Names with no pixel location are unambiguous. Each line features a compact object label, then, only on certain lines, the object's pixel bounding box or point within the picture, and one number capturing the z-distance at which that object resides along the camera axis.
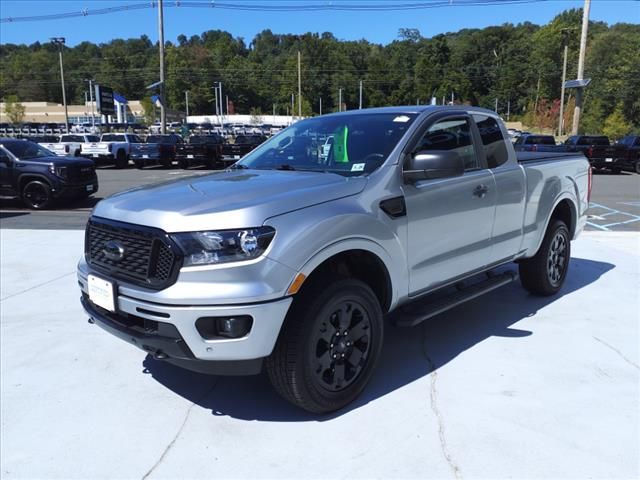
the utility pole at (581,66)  27.31
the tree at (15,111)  90.73
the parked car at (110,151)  26.73
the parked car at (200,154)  25.56
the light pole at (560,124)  58.72
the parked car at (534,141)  23.15
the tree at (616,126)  54.09
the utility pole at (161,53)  33.22
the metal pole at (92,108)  84.38
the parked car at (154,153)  26.25
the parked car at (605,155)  21.97
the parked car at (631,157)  22.02
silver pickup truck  2.71
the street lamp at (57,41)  46.72
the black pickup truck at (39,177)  12.74
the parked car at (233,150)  25.50
